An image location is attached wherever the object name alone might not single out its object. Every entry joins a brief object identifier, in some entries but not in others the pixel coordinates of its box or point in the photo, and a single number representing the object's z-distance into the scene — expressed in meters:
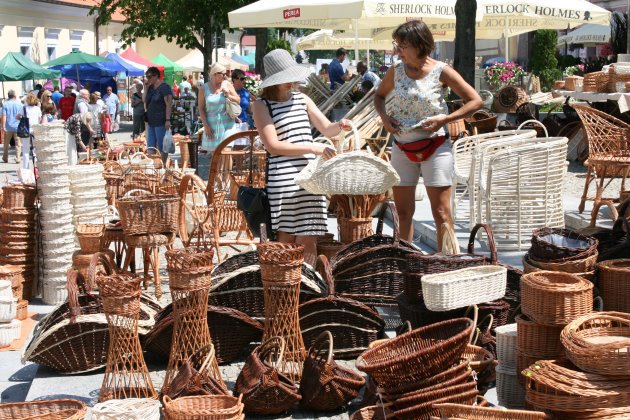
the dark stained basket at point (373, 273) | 6.16
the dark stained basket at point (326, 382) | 4.78
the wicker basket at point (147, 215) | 7.26
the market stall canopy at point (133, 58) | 38.09
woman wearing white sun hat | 6.04
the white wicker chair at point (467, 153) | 8.41
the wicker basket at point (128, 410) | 4.17
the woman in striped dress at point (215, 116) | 12.28
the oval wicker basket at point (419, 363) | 4.25
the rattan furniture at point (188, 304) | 4.88
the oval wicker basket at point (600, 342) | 4.03
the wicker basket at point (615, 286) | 4.96
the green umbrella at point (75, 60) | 32.00
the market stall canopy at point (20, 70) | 27.75
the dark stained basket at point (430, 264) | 5.30
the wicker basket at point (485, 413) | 3.92
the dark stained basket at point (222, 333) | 5.54
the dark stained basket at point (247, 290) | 5.73
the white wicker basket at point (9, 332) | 6.67
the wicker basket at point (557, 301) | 4.52
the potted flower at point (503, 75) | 19.09
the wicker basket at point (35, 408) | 4.25
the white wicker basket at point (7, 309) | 6.69
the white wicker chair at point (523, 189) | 7.78
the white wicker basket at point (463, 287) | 4.92
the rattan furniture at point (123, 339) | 4.87
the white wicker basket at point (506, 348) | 4.83
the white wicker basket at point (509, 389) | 4.79
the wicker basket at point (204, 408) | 4.12
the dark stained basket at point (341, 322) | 5.59
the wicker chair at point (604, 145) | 9.16
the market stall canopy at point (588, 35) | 33.22
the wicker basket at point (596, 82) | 11.97
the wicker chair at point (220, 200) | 8.13
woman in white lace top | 6.38
